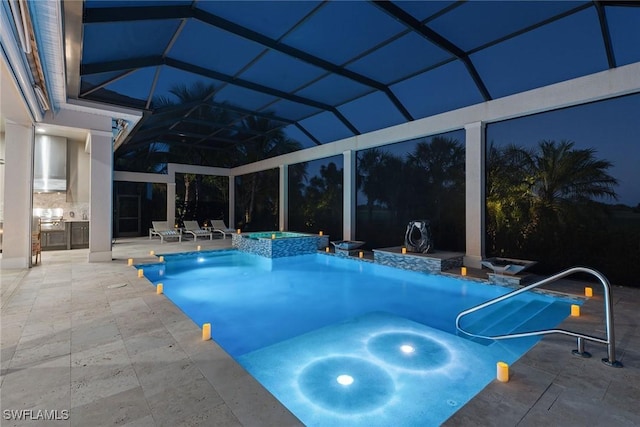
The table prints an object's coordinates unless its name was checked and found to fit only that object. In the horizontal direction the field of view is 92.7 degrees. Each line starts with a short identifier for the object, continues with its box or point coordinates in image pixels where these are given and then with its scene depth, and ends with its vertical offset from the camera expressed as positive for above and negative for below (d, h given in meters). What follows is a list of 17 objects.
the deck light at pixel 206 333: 3.01 -1.18
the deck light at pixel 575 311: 3.87 -1.18
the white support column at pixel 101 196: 7.00 +0.41
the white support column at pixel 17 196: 6.13 +0.35
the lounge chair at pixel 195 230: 12.35 -0.65
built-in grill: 8.75 -0.14
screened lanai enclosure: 4.75 +2.71
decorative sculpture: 7.38 -0.50
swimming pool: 2.74 -1.57
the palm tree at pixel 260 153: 11.02 +2.72
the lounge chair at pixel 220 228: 13.29 -0.60
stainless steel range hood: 8.38 +1.38
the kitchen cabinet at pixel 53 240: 8.67 -0.77
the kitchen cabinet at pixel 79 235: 9.07 -0.64
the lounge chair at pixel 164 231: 11.57 -0.66
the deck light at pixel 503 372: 2.37 -1.20
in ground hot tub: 9.09 -0.91
